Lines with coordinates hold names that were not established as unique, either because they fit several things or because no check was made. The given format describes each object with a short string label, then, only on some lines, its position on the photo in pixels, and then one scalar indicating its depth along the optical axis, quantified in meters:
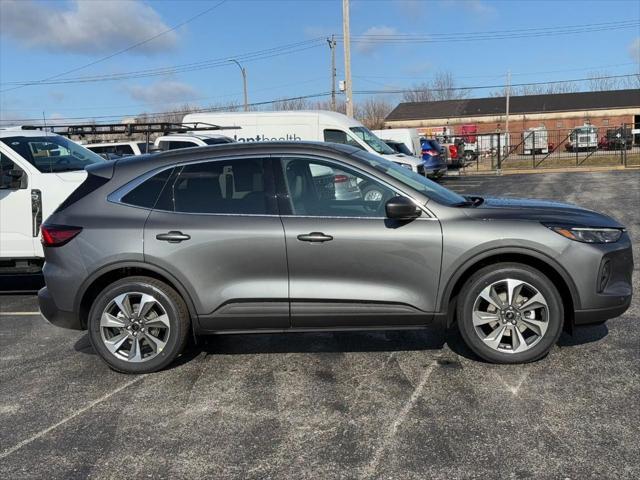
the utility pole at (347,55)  25.52
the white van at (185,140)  14.79
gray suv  4.31
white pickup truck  6.93
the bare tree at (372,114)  76.78
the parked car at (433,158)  25.40
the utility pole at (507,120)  57.98
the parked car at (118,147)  15.77
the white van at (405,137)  24.89
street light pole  50.75
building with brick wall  61.72
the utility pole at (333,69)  42.62
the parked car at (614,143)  35.73
